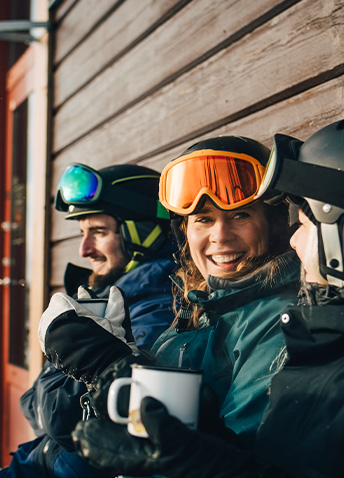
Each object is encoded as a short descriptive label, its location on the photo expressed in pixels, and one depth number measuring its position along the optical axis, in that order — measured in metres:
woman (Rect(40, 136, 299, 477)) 1.05
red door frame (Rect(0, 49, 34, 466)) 4.92
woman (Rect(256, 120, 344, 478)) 1.05
